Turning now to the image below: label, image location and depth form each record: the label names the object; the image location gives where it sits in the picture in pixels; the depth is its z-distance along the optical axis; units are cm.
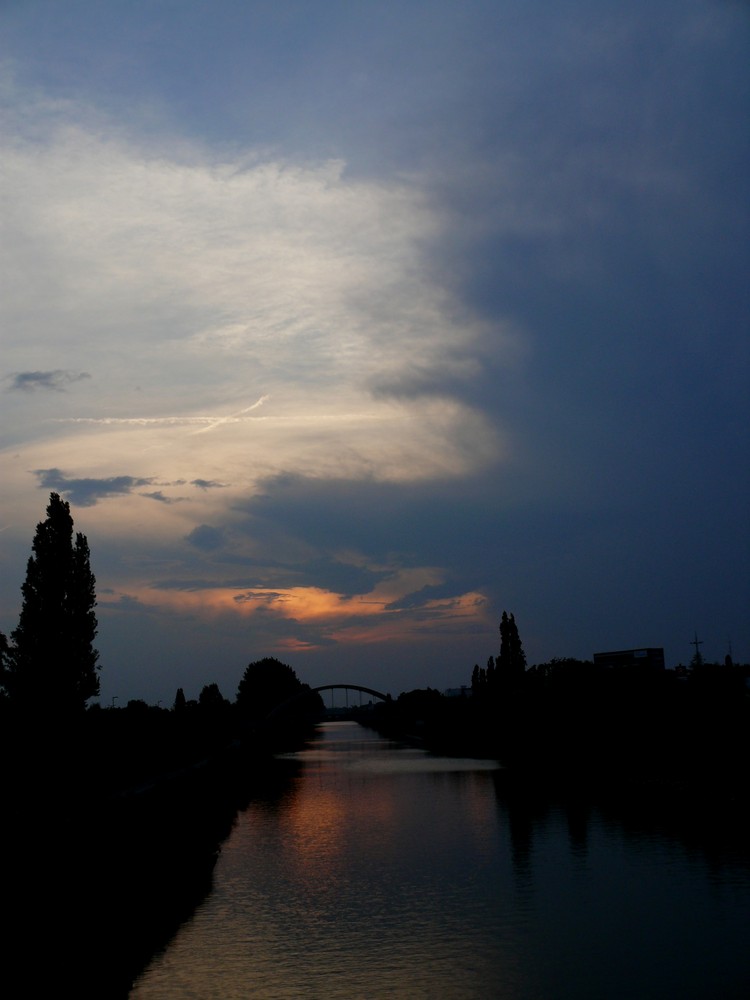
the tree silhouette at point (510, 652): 9169
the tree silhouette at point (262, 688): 17325
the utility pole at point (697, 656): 12097
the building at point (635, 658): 11659
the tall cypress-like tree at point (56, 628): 3484
